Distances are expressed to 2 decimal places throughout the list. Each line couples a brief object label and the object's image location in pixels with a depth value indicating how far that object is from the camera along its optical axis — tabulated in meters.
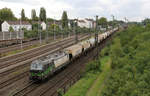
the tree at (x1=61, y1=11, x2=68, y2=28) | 139.38
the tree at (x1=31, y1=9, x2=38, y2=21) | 160.75
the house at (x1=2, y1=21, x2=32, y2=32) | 111.19
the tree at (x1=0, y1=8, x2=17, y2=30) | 138.44
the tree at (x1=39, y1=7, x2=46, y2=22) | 144.62
